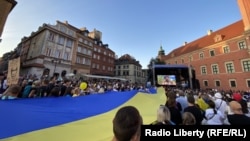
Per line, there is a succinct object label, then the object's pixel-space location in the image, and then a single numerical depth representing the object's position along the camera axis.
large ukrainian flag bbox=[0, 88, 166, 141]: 2.68
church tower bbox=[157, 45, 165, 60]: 58.94
